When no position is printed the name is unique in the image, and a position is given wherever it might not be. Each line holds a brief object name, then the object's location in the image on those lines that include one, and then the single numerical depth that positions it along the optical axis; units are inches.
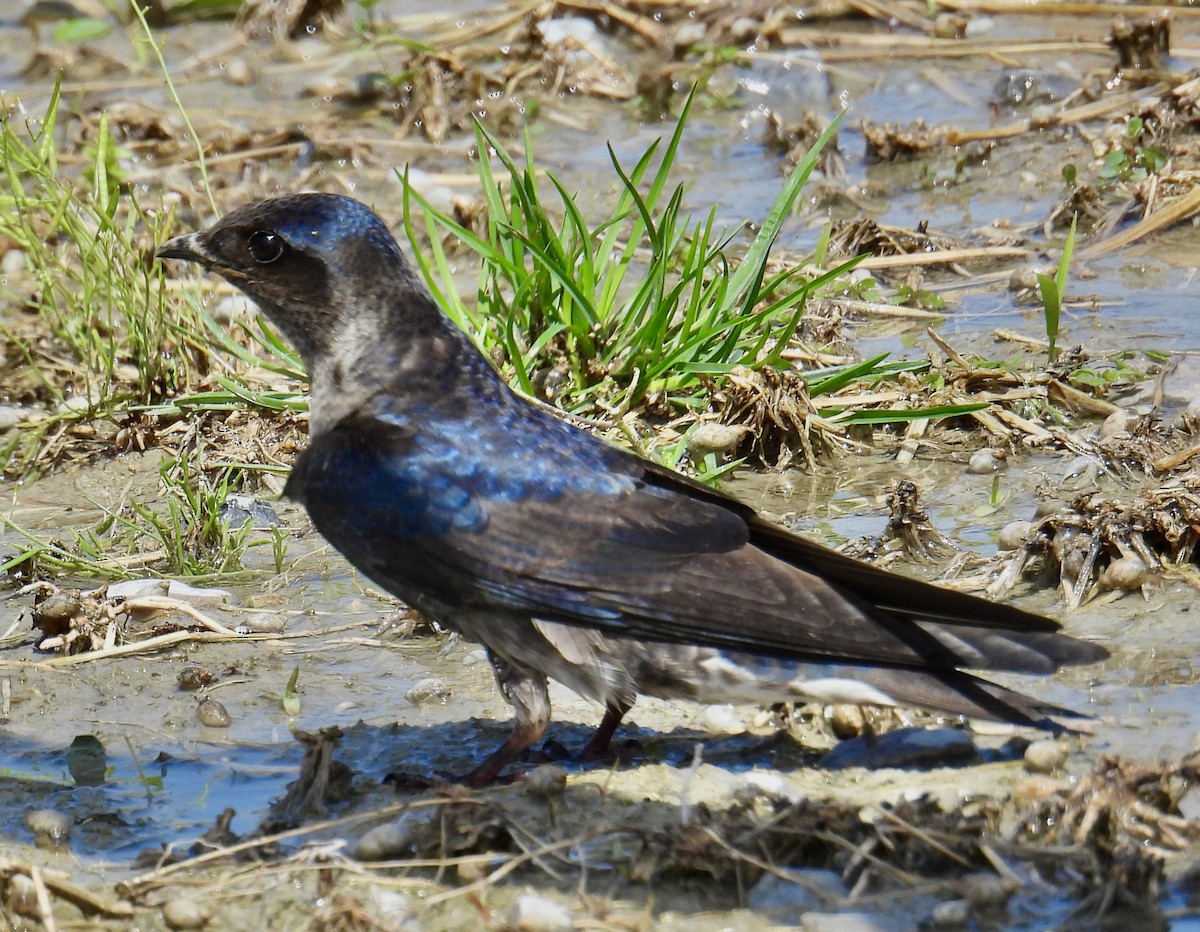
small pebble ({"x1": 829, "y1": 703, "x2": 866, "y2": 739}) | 276.2
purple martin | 257.1
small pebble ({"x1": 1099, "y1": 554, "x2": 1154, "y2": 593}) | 300.7
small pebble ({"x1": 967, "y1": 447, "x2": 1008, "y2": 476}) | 366.8
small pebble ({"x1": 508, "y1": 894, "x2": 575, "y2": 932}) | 223.1
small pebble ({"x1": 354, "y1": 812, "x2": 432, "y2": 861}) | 245.0
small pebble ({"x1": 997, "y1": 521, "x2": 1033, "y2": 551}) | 325.4
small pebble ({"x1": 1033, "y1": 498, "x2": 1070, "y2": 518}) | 320.5
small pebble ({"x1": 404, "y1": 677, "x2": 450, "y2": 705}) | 303.7
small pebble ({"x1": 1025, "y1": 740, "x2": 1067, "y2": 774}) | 251.1
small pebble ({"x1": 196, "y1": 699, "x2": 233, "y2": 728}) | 298.0
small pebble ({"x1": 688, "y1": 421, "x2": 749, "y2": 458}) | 378.3
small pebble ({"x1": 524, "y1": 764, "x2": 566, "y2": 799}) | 257.1
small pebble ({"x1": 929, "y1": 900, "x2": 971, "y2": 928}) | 215.9
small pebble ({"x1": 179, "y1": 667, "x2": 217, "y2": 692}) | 311.7
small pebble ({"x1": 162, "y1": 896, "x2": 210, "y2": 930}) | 231.5
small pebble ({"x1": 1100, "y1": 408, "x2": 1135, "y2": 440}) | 364.5
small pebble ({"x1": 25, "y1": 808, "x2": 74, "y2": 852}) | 259.2
